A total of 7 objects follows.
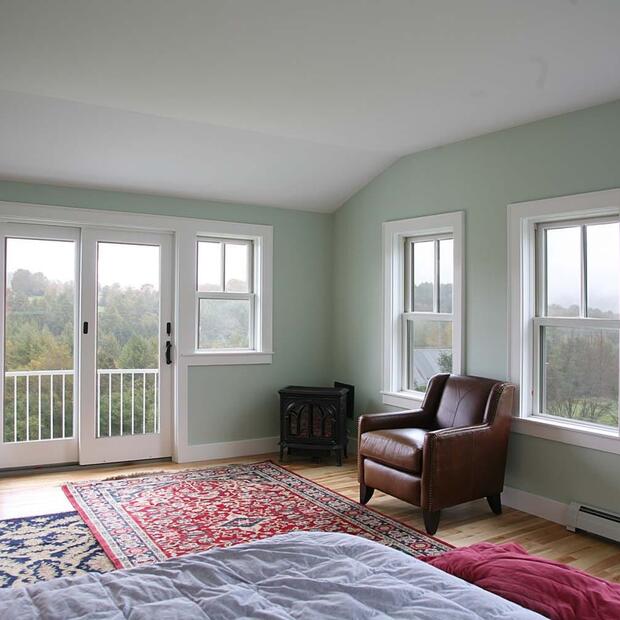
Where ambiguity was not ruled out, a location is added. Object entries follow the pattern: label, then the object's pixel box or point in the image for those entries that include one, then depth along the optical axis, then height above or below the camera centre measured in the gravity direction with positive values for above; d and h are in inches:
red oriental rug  133.6 -47.9
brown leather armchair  141.8 -30.7
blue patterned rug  117.4 -47.8
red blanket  58.2 -27.0
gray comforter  53.3 -25.2
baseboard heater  135.0 -45.5
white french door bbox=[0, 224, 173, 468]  186.7 -7.6
